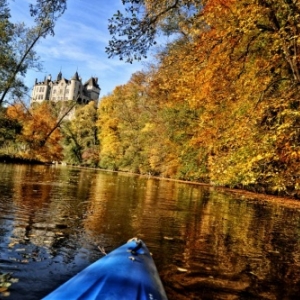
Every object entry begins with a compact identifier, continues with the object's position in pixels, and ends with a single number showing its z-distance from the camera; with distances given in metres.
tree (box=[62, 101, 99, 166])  69.81
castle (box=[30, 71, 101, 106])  149.50
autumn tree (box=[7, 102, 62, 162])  46.97
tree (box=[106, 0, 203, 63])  7.59
